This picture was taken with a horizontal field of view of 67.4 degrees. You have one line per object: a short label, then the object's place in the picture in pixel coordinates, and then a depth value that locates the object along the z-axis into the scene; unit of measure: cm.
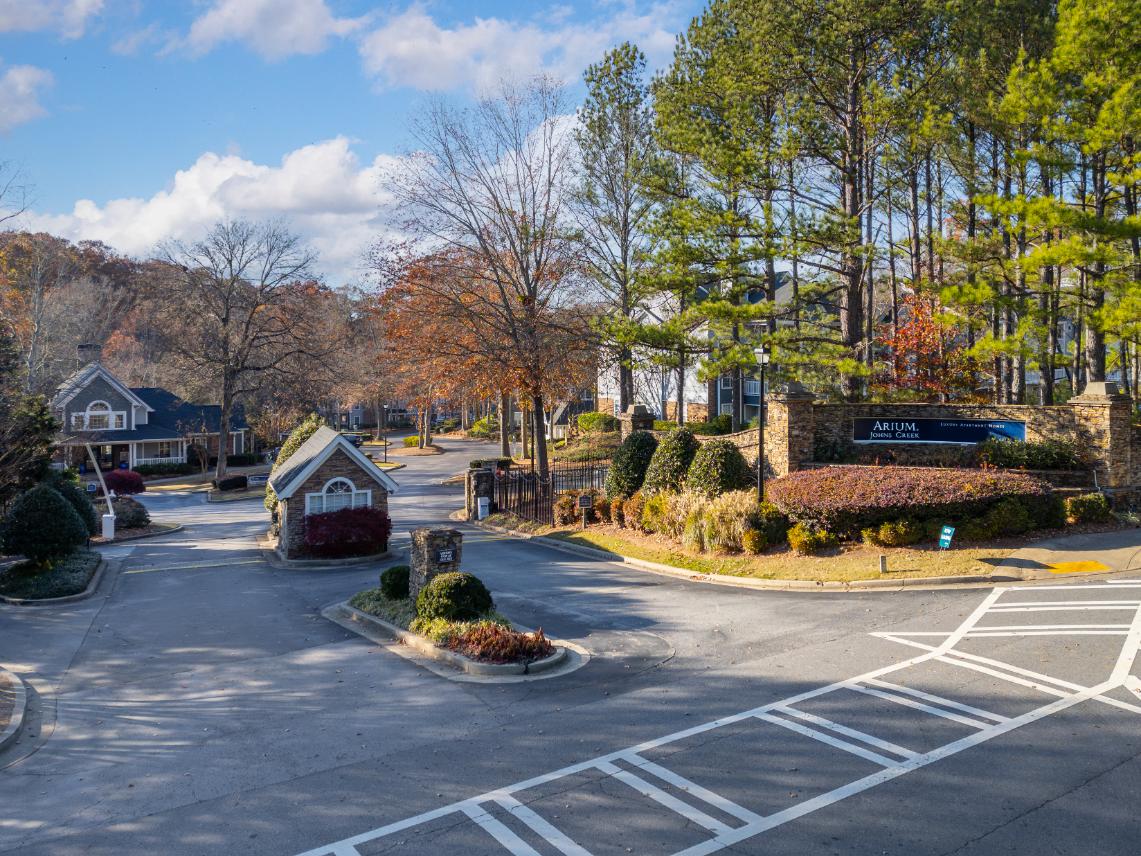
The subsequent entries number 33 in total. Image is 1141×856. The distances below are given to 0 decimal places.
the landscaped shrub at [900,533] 1838
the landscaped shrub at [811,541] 1889
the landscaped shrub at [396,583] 1664
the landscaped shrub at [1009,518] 1830
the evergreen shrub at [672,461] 2409
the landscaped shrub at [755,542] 1952
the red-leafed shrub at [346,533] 2492
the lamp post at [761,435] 1912
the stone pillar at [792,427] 2216
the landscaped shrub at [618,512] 2545
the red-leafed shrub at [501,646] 1250
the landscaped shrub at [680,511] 2181
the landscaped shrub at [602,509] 2653
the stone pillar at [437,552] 1531
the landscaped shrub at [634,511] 2447
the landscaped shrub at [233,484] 4812
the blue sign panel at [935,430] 2131
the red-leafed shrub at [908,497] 1862
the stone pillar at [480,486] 3288
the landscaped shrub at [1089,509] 1903
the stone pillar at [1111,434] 1983
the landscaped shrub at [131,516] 3431
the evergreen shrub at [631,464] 2609
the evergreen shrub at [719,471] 2227
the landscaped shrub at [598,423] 5119
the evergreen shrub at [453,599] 1420
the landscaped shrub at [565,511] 2756
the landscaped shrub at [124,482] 4531
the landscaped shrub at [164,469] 5709
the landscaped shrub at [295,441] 3177
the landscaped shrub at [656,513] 2277
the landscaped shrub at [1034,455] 2020
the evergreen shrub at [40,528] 2128
